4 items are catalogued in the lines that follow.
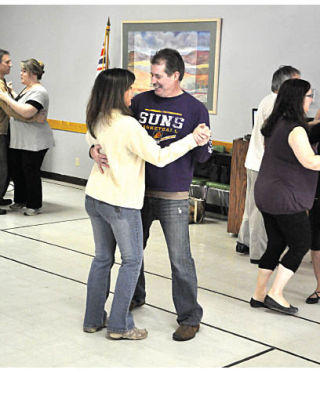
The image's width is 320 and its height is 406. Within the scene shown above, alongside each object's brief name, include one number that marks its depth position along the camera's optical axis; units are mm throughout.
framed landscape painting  7426
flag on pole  8336
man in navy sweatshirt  3627
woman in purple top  3973
